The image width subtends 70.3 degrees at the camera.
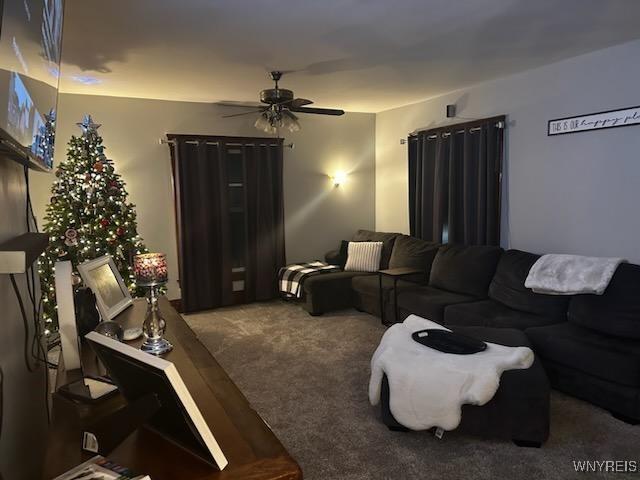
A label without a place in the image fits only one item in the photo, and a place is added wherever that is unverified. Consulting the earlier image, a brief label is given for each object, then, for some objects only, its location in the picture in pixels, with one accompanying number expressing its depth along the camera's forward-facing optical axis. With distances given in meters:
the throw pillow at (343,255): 5.99
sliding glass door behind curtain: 5.32
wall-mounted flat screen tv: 0.86
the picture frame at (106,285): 2.25
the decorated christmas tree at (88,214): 4.24
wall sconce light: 6.35
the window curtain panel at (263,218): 5.68
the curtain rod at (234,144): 5.23
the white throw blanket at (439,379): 2.44
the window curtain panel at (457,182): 4.64
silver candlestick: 1.96
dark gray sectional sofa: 2.87
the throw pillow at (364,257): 5.61
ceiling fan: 3.75
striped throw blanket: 5.37
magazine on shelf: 1.01
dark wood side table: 4.66
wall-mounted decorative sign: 3.51
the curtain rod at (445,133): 4.53
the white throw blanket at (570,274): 3.27
